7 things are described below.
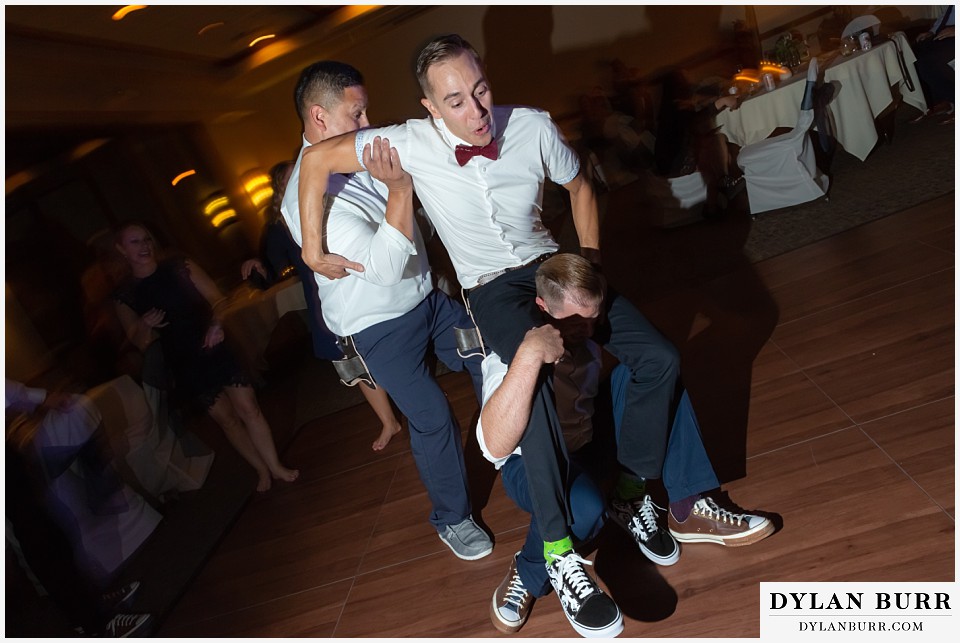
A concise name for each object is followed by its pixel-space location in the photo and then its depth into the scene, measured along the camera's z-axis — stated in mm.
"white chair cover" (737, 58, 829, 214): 4637
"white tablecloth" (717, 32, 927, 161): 5176
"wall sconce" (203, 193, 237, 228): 5138
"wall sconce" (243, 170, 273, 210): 5516
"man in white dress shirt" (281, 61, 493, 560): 2170
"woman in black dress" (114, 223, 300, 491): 3021
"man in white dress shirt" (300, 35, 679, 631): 1851
